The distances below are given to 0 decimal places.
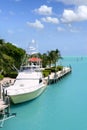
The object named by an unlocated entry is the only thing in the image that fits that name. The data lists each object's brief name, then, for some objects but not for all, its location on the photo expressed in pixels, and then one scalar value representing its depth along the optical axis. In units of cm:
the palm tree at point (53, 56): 4526
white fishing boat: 1725
